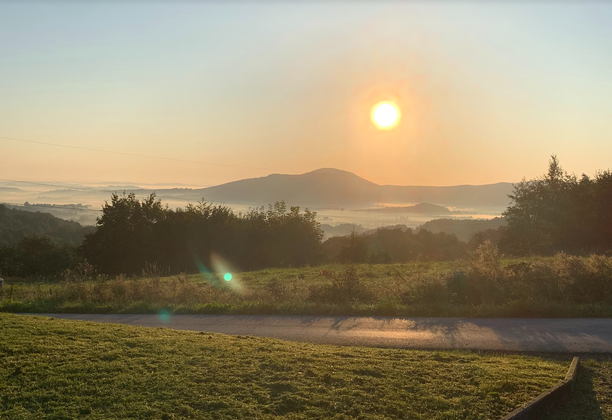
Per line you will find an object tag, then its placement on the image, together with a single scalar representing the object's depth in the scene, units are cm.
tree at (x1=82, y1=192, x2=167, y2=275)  3856
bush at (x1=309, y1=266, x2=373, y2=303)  1387
